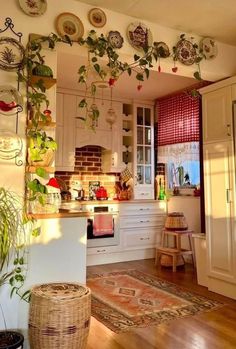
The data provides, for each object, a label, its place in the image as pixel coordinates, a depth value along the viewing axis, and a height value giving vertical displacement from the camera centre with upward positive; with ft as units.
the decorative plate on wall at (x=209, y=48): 10.12 +4.83
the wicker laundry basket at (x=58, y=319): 5.77 -2.22
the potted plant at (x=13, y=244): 6.06 -0.95
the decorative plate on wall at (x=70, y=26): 7.79 +4.26
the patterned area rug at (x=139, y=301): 8.79 -3.27
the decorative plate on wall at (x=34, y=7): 7.39 +4.48
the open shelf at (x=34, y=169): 7.08 +0.66
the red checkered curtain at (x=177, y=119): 14.66 +3.90
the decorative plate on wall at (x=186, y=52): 9.55 +4.44
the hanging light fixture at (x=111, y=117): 10.31 +2.63
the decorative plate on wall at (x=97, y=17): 8.25 +4.71
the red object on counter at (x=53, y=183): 6.97 +0.34
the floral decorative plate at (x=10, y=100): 7.02 +2.18
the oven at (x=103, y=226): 14.73 -1.32
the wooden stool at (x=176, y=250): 13.85 -2.29
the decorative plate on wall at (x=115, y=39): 8.43 +4.25
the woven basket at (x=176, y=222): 14.73 -1.09
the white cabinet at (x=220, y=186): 10.41 +0.42
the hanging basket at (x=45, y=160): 7.14 +0.87
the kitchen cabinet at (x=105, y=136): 15.76 +3.13
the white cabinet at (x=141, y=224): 15.76 -1.30
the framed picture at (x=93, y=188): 16.24 +0.53
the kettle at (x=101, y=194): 15.99 +0.22
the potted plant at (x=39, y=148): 7.04 +1.12
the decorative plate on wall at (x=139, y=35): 8.80 +4.55
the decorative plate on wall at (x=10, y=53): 7.07 +3.24
